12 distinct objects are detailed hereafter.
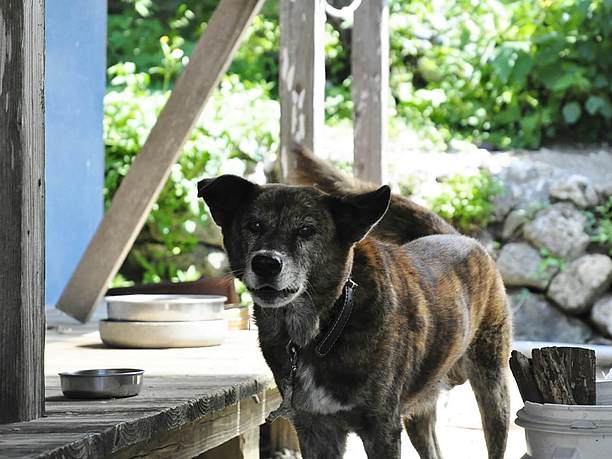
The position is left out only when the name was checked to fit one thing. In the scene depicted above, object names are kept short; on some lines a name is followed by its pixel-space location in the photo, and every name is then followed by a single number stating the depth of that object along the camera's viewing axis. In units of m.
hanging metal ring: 8.01
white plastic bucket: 4.59
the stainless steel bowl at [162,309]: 7.17
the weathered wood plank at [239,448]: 6.47
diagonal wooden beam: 7.65
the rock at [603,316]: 13.57
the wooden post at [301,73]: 7.98
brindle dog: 4.98
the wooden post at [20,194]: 4.03
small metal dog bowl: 4.95
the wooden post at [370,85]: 9.11
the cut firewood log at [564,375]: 4.94
